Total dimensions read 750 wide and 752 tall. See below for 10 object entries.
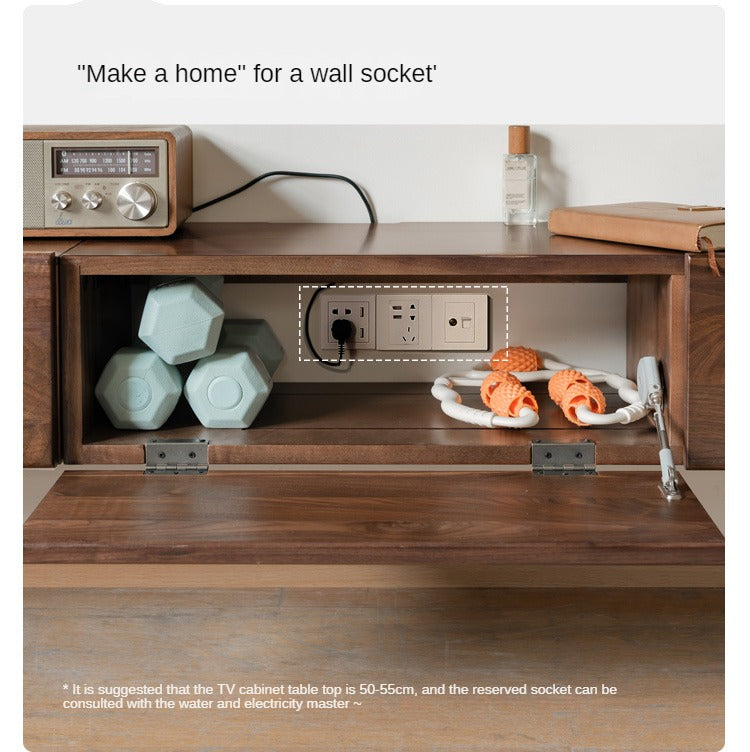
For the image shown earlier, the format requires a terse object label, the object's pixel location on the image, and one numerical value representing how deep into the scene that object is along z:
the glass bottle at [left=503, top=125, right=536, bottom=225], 1.70
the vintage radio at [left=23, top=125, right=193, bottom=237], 1.49
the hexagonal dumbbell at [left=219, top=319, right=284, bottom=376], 1.68
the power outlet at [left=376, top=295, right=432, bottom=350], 1.76
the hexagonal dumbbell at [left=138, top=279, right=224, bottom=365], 1.46
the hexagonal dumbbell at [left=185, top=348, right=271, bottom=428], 1.49
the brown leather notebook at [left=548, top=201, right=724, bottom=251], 1.37
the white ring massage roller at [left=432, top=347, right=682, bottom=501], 1.47
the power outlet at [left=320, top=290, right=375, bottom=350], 1.77
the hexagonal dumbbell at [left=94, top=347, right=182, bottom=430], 1.49
